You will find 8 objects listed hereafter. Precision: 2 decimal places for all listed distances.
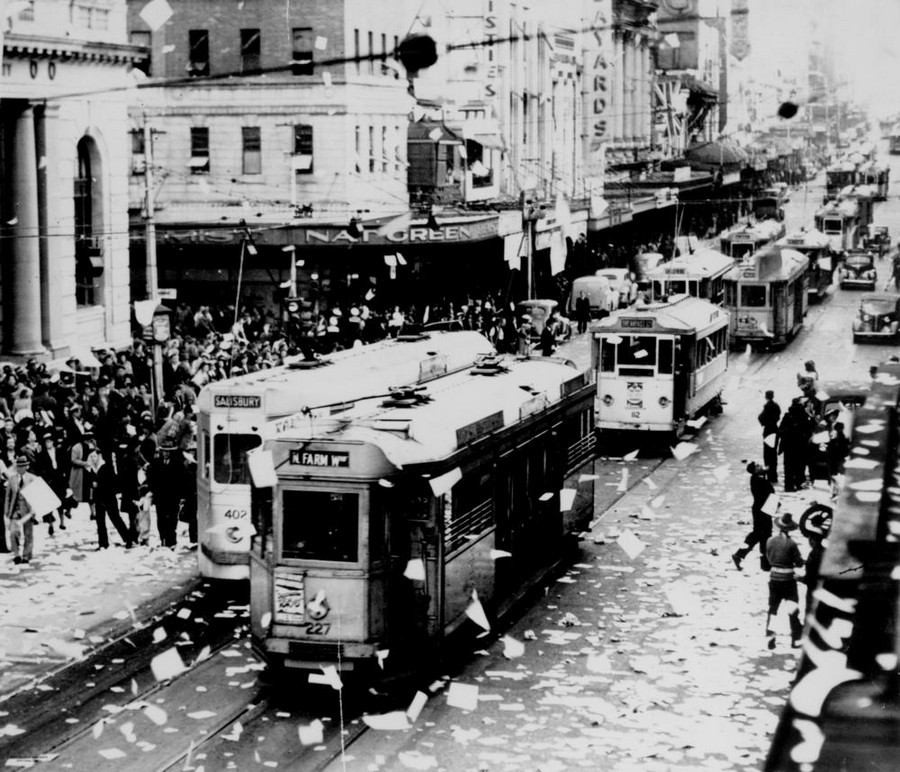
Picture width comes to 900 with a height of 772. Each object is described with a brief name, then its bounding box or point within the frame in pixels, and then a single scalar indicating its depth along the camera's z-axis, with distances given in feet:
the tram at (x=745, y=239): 197.98
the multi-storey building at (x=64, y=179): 116.57
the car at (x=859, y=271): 212.02
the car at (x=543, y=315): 154.30
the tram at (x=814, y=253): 195.00
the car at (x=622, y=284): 183.93
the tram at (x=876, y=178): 340.59
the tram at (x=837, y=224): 232.53
